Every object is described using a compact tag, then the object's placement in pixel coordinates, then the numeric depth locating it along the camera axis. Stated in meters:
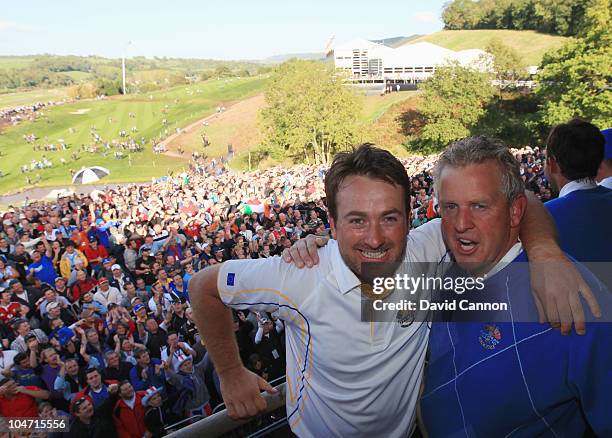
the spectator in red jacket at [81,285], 7.66
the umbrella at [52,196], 31.64
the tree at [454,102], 42.41
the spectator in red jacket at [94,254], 9.54
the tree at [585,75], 31.67
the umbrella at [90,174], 20.10
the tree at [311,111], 43.56
